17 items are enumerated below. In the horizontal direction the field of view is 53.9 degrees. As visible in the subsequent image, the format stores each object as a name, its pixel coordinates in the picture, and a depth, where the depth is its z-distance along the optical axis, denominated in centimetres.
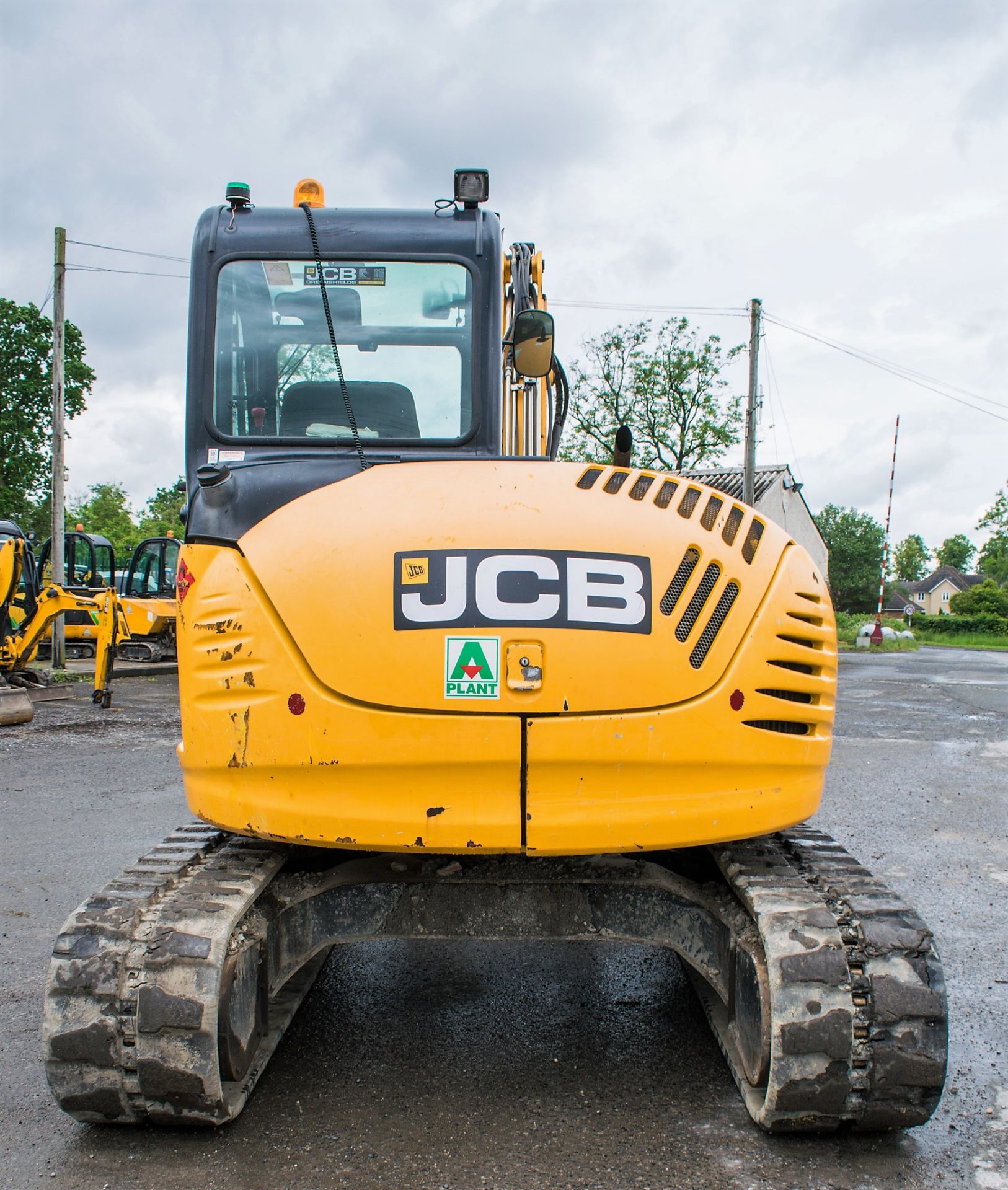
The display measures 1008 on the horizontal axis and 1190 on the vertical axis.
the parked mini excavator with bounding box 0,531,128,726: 1123
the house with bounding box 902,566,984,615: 12044
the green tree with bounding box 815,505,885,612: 8069
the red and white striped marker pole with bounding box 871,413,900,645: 3519
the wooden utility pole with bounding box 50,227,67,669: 1689
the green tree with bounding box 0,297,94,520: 4322
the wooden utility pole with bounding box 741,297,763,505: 2673
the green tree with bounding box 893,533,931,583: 12794
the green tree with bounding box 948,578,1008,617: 7131
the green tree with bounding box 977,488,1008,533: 9668
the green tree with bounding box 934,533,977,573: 12900
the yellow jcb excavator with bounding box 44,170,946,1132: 248
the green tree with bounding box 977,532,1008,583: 9650
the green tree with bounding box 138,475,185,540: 6041
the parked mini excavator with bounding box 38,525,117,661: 1906
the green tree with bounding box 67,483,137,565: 6034
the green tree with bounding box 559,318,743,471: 4641
